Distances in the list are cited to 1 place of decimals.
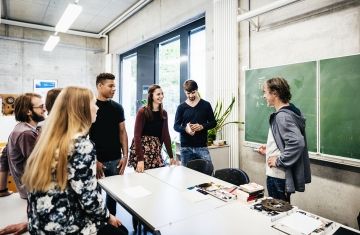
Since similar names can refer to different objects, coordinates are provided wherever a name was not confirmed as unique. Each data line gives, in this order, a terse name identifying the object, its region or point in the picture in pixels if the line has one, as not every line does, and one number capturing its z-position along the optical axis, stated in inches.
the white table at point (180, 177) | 87.7
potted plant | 144.3
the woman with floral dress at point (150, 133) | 108.3
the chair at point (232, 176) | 93.3
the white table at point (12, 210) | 68.4
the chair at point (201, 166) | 110.9
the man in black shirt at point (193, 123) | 122.7
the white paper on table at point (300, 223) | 54.8
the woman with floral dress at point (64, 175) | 47.5
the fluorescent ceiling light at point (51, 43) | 239.4
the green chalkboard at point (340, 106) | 91.4
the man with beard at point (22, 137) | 77.7
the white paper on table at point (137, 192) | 76.8
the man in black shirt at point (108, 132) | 107.0
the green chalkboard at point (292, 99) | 105.4
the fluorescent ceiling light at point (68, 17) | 170.6
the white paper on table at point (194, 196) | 72.8
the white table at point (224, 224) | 55.0
